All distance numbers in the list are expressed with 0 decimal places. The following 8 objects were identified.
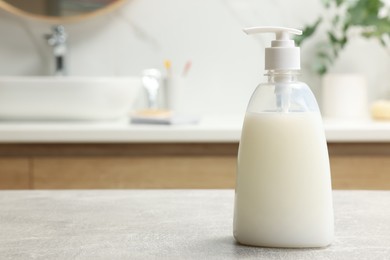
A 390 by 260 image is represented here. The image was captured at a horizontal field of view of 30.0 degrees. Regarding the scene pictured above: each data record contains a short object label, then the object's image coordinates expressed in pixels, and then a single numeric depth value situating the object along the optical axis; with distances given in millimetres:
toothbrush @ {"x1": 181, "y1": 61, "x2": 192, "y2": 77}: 2401
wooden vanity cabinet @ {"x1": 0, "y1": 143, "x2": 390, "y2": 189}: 1840
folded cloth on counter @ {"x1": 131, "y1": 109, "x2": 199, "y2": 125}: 1914
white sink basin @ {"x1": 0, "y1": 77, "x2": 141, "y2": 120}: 2014
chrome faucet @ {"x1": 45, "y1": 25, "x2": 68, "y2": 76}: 2338
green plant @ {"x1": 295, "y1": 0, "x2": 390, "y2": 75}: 2213
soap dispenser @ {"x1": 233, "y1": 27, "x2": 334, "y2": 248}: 669
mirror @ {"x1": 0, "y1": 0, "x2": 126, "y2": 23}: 2416
